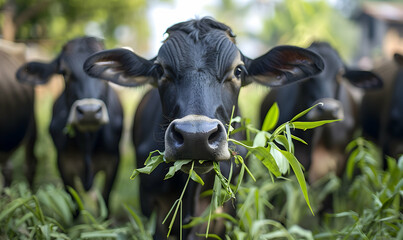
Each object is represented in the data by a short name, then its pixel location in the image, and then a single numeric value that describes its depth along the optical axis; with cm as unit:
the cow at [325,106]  406
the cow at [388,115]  456
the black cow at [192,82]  220
